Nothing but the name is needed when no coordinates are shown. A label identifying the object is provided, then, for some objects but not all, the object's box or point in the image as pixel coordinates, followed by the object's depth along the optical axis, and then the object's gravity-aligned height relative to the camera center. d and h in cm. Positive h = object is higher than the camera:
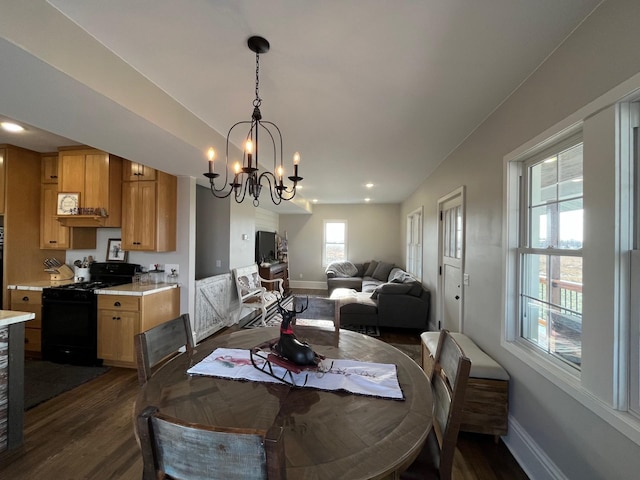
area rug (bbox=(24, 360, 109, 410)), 240 -143
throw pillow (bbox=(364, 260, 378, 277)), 726 -75
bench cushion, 192 -91
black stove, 295 -98
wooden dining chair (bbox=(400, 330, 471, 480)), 107 -77
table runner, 116 -65
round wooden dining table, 77 -65
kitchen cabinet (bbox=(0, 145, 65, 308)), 320 +23
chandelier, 147 +106
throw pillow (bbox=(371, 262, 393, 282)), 681 -77
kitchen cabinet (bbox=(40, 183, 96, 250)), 346 +12
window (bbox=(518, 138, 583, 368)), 151 -5
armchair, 425 -86
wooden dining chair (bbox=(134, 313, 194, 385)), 129 -57
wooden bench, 190 -114
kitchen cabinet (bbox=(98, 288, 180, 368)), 290 -95
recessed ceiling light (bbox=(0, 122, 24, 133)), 258 +111
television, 622 -17
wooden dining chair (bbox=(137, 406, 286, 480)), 58 -49
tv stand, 607 -81
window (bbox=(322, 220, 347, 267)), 800 -3
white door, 300 -22
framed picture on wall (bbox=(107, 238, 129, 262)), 355 -18
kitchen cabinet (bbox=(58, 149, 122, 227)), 321 +71
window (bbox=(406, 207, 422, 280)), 529 -3
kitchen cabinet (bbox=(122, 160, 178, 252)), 327 +34
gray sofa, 422 -105
